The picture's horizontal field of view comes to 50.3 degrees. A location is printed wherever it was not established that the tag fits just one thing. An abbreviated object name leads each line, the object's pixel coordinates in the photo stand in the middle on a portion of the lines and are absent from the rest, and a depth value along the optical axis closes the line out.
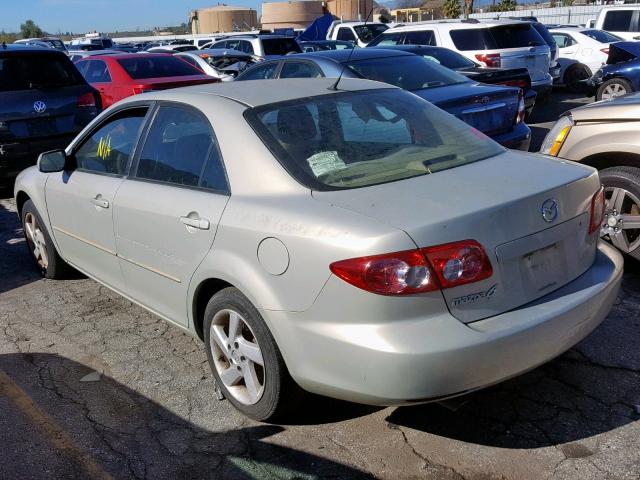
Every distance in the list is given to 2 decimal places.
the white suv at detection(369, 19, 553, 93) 12.23
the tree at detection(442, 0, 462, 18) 42.56
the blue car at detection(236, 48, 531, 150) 7.01
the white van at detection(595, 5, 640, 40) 17.70
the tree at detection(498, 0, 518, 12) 46.91
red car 10.90
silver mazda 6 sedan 2.67
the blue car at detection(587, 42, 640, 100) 12.68
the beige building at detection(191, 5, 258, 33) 61.78
